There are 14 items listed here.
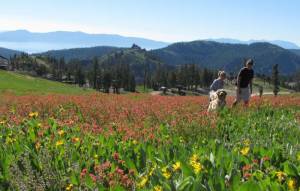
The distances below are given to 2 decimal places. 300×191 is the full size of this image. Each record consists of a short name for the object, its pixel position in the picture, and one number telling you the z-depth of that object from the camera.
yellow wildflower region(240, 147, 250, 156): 5.84
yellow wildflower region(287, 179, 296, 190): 4.13
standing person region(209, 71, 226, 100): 16.59
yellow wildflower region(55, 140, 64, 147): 6.82
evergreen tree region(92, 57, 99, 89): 185.57
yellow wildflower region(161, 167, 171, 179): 4.57
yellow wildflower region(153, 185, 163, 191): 4.12
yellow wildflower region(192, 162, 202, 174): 4.86
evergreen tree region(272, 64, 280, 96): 168.80
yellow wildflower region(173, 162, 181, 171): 4.84
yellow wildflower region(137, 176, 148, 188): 4.40
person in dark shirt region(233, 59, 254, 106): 17.44
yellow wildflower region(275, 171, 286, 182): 4.58
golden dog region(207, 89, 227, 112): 14.79
